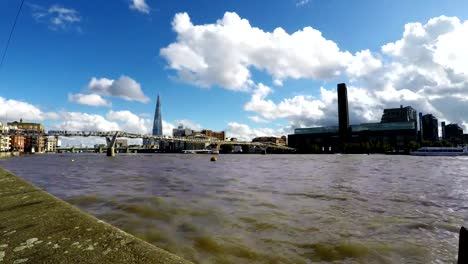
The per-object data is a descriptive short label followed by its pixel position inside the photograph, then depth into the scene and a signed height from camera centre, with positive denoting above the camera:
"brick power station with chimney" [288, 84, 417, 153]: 197.12 -4.19
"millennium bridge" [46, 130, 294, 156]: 136.40 +4.22
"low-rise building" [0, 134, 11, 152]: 179.62 -0.36
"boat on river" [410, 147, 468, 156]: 139.88 -5.51
